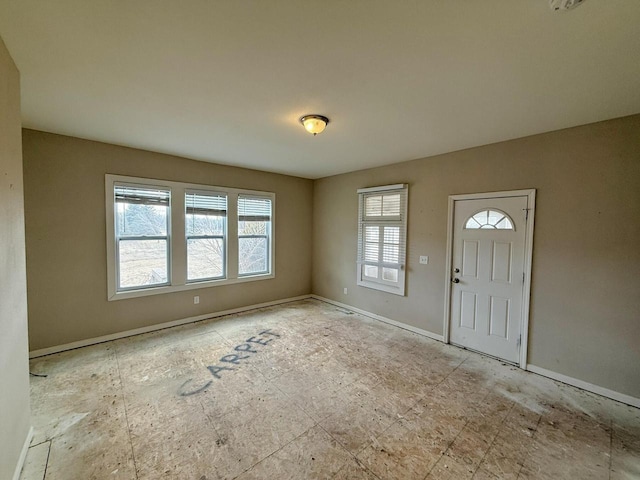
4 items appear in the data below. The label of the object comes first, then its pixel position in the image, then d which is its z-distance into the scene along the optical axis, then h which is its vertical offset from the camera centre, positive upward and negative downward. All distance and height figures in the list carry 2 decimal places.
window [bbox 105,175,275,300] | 3.63 -0.12
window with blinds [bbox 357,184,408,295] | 4.21 -0.12
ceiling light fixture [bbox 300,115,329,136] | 2.51 +1.05
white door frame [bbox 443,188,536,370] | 2.95 -0.34
